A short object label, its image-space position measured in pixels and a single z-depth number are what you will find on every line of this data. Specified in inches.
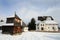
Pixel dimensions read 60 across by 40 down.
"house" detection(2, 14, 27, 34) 572.5
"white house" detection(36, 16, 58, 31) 948.6
